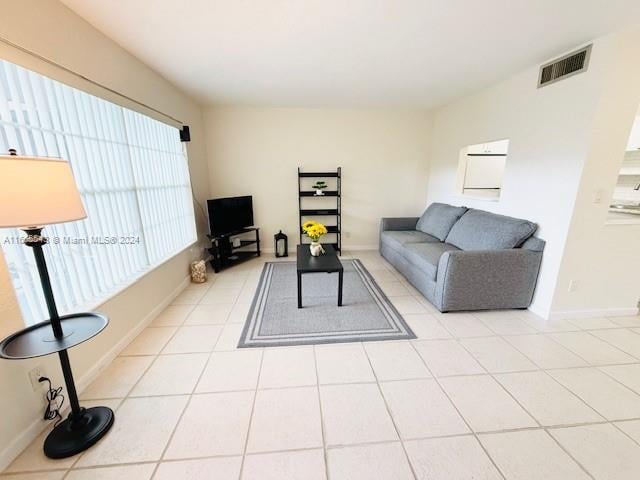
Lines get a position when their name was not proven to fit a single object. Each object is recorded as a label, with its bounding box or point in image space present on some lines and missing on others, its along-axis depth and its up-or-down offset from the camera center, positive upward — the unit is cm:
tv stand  379 -103
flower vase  309 -76
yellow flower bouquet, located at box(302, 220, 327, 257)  300 -57
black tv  374 -46
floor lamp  97 -47
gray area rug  224 -128
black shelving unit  446 -45
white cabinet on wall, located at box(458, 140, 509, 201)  408 +18
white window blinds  137 -2
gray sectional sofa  250 -84
